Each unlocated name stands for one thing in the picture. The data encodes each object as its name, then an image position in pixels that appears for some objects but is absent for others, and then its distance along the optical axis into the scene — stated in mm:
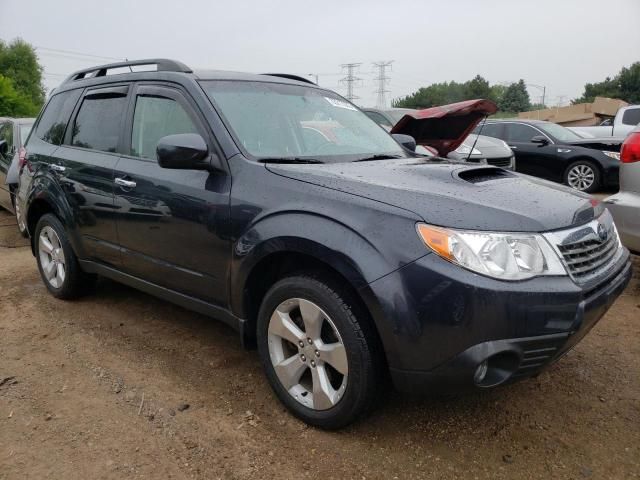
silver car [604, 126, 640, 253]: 3830
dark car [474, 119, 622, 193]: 9680
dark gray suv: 2072
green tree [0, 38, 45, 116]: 49812
